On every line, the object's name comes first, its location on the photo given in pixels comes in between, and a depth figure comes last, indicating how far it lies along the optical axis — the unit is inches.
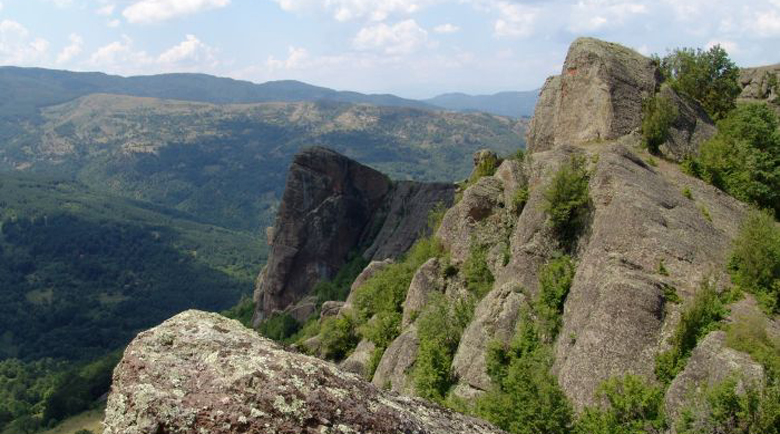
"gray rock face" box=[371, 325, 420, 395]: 1299.2
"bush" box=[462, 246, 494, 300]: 1363.2
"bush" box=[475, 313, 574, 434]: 815.7
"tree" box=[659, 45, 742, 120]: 1766.7
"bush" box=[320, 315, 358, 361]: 1921.8
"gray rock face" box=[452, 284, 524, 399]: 1091.3
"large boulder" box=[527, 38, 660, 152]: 1507.1
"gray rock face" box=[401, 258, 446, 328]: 1512.1
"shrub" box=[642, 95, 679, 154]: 1395.2
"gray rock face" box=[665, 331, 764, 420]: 721.6
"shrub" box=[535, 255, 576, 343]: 1037.6
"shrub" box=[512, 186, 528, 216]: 1406.3
